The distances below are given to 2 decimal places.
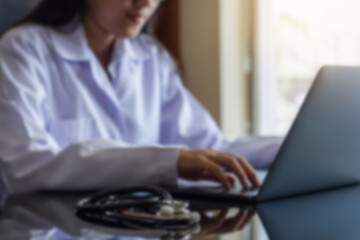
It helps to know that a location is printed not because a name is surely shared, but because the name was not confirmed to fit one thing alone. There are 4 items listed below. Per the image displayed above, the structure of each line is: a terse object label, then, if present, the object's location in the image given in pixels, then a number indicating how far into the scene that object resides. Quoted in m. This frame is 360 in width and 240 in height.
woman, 1.45
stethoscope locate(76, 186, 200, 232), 1.11
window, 2.54
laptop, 1.16
